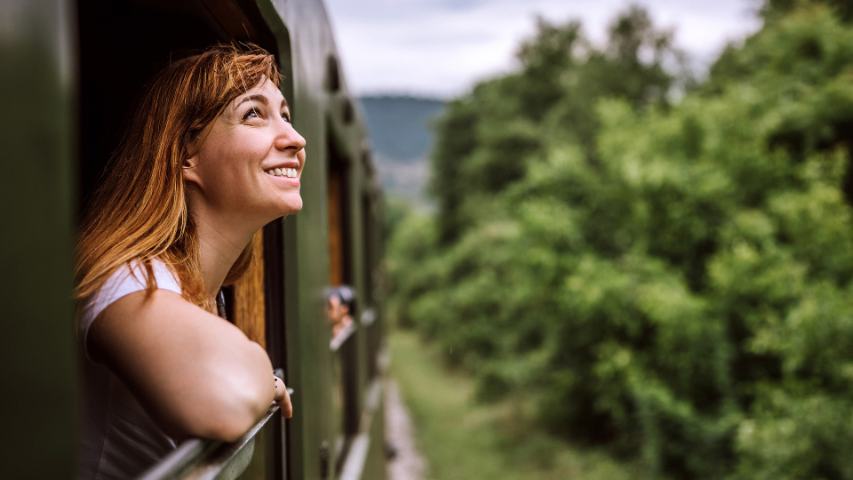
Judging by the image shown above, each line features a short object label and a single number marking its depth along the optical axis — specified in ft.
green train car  1.90
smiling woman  2.80
